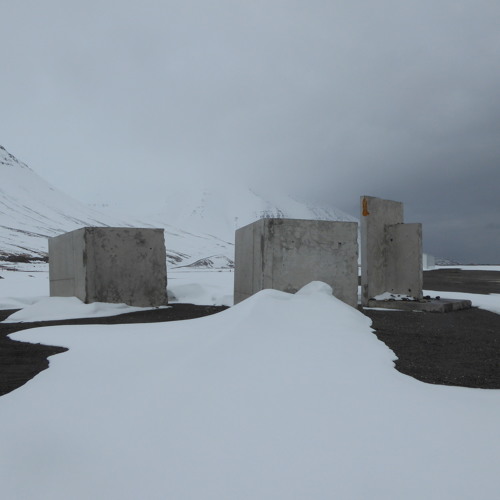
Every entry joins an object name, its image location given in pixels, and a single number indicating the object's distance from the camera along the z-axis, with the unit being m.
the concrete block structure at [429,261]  30.27
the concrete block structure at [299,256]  7.07
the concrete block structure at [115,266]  8.28
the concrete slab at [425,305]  7.80
